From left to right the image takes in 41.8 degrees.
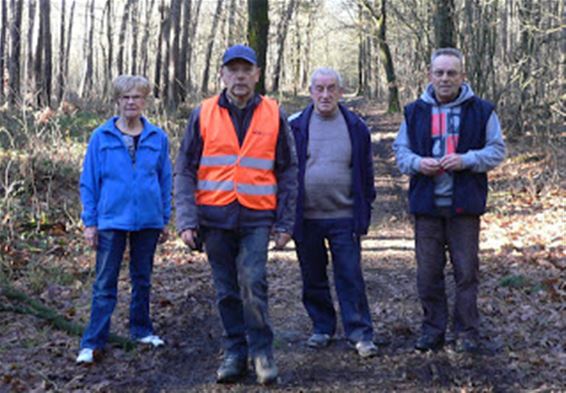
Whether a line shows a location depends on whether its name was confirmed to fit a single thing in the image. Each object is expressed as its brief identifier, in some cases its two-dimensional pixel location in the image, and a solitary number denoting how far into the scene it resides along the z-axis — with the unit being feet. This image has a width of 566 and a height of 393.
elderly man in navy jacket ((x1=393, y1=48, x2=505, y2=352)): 19.40
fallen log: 20.88
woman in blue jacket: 19.71
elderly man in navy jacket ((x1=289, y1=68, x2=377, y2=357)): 19.88
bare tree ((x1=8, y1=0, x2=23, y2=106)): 80.42
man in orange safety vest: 16.96
